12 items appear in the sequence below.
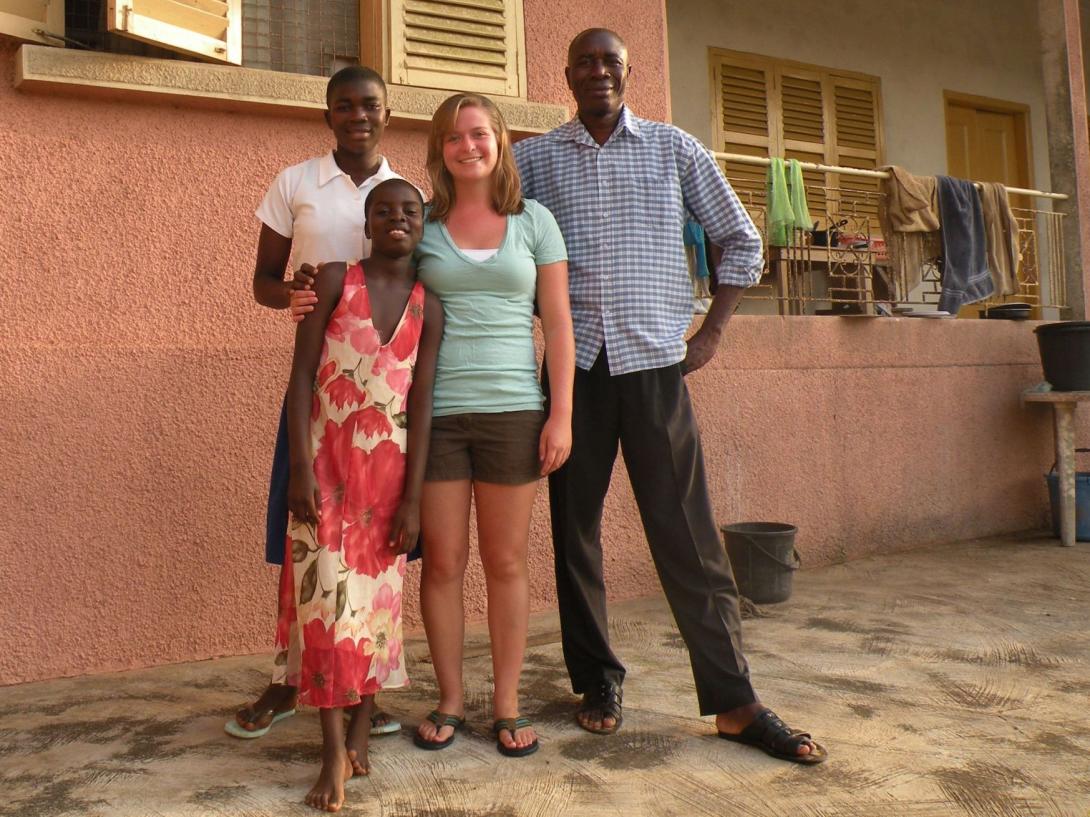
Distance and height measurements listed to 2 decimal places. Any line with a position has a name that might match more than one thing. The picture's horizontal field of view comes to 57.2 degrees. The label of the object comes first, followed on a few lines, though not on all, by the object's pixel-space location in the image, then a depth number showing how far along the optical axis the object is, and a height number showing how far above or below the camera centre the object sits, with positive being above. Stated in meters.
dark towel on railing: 6.02 +1.14
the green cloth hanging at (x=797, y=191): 5.62 +1.43
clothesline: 5.31 +1.55
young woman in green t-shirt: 2.64 +0.19
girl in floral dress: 2.47 +0.00
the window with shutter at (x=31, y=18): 3.44 +1.56
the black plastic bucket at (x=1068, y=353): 5.75 +0.48
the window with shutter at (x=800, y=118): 7.75 +2.63
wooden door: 9.10 +2.75
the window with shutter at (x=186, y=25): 3.43 +1.56
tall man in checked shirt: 2.79 +0.32
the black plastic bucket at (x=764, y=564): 4.54 -0.55
